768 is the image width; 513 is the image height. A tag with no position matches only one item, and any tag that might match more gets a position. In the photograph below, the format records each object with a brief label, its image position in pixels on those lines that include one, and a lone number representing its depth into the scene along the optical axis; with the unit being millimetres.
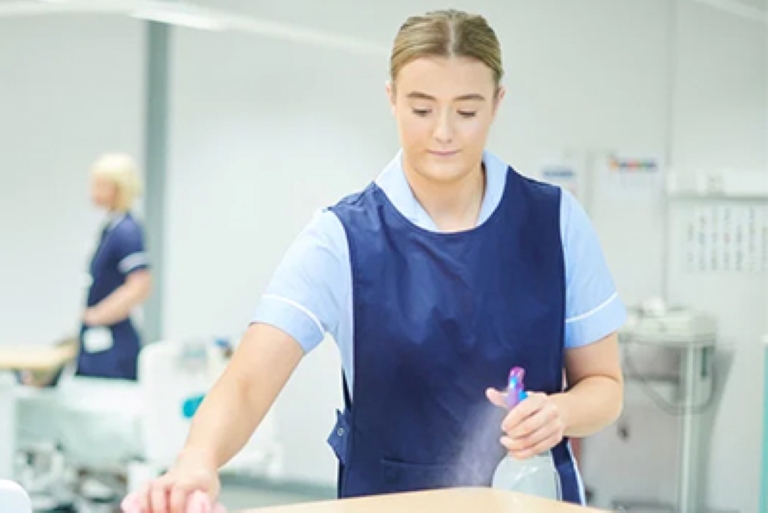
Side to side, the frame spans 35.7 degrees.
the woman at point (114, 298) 4445
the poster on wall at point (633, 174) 4816
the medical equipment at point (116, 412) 4203
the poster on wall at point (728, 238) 4691
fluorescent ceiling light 4379
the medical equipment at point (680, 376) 4496
